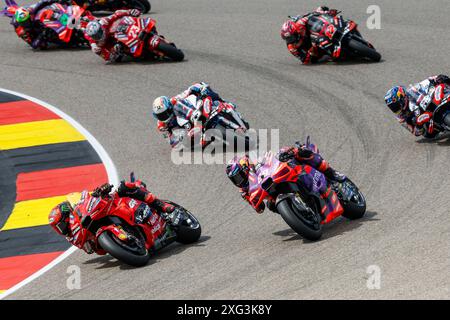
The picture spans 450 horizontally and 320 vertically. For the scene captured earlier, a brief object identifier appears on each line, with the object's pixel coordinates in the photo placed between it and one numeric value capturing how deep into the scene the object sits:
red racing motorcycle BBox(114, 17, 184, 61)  21.83
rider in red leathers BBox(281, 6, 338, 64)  20.80
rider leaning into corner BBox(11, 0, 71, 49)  23.78
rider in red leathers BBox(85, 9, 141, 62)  21.88
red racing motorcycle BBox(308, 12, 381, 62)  20.28
